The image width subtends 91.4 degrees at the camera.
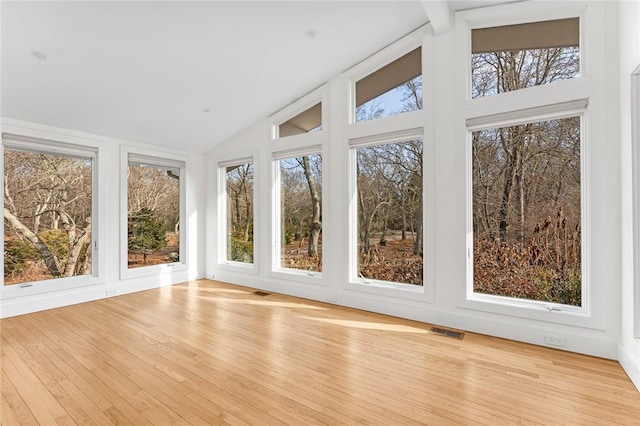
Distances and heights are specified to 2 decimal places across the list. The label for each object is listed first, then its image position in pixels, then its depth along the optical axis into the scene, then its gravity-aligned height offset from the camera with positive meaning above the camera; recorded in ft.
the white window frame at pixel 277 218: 16.45 -0.22
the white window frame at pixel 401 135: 11.73 +3.26
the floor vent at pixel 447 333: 10.38 -4.05
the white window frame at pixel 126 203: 16.15 +0.31
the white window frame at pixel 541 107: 9.13 +3.43
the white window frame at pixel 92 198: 12.91 +0.79
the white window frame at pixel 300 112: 14.75 +5.28
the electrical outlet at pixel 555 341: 9.34 -3.83
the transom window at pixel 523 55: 9.82 +5.33
